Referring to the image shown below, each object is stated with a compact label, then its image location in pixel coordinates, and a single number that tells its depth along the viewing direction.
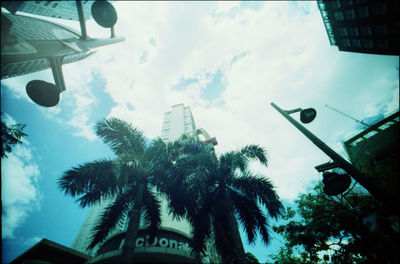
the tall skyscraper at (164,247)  11.48
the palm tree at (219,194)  10.98
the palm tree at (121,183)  10.04
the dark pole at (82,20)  3.24
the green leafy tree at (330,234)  3.80
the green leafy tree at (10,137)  11.33
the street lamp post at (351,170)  3.05
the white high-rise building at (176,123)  67.56
